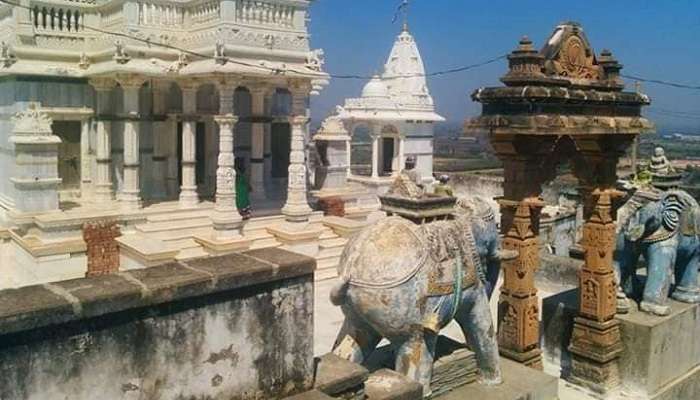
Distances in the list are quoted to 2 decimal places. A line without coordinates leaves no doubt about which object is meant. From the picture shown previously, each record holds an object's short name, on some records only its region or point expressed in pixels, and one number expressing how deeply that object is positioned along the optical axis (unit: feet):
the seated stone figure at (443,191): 19.41
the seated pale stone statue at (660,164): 27.99
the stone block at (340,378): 13.98
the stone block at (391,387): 14.53
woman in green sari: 53.47
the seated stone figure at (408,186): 18.70
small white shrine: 85.61
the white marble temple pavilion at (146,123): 47.42
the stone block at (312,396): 13.23
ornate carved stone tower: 21.91
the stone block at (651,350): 25.68
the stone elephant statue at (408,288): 17.37
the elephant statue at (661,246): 27.04
